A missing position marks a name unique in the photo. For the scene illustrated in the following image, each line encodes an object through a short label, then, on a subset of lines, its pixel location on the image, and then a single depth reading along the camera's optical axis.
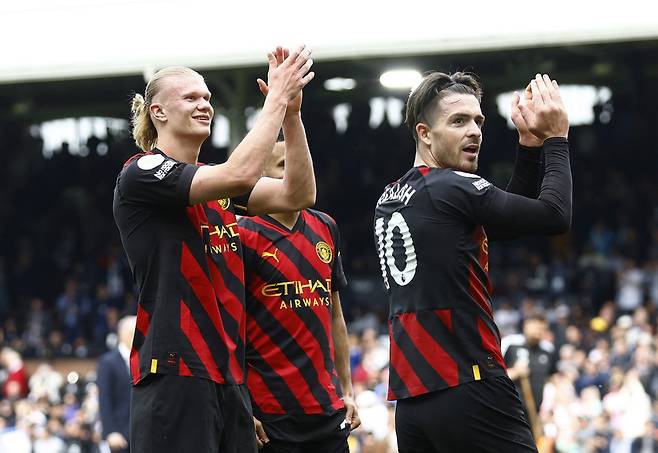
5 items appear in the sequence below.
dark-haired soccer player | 9.37
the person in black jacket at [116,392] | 19.95
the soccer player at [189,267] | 9.30
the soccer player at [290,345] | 12.12
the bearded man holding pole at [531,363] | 23.12
